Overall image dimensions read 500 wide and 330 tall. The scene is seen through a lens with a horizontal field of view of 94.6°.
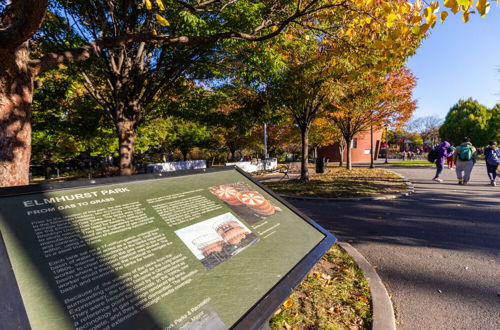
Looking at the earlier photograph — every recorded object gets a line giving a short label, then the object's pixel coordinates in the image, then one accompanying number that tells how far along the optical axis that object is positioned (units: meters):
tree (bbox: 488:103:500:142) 43.50
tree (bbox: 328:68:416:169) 11.45
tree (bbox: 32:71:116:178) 8.20
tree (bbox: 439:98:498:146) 46.56
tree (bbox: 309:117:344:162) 20.63
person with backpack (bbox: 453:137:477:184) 10.67
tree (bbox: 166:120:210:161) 22.58
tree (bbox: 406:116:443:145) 64.80
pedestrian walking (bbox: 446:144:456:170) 17.20
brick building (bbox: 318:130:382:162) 37.72
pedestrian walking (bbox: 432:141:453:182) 11.59
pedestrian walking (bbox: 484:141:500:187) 10.34
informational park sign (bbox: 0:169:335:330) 1.15
